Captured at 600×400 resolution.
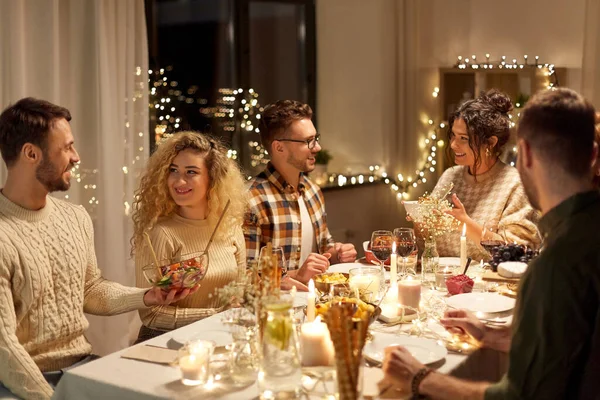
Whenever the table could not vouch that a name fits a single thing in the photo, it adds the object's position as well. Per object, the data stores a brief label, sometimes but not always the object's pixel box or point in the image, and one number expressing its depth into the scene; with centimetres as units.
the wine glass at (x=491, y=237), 287
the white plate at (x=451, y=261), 310
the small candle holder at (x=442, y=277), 268
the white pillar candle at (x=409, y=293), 233
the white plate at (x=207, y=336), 209
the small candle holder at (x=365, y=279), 244
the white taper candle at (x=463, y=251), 282
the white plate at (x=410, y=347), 192
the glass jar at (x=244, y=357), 184
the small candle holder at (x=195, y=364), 180
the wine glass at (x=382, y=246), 272
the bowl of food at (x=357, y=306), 209
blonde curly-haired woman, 281
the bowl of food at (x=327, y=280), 248
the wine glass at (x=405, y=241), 268
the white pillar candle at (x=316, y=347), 184
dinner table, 177
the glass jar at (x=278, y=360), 171
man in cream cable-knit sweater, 229
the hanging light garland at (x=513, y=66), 581
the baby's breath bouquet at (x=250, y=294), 178
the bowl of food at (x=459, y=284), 256
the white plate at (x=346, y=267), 296
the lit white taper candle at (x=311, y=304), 202
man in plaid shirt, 334
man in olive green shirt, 145
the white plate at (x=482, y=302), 229
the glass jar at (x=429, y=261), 283
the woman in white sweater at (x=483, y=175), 340
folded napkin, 196
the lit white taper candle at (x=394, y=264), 248
